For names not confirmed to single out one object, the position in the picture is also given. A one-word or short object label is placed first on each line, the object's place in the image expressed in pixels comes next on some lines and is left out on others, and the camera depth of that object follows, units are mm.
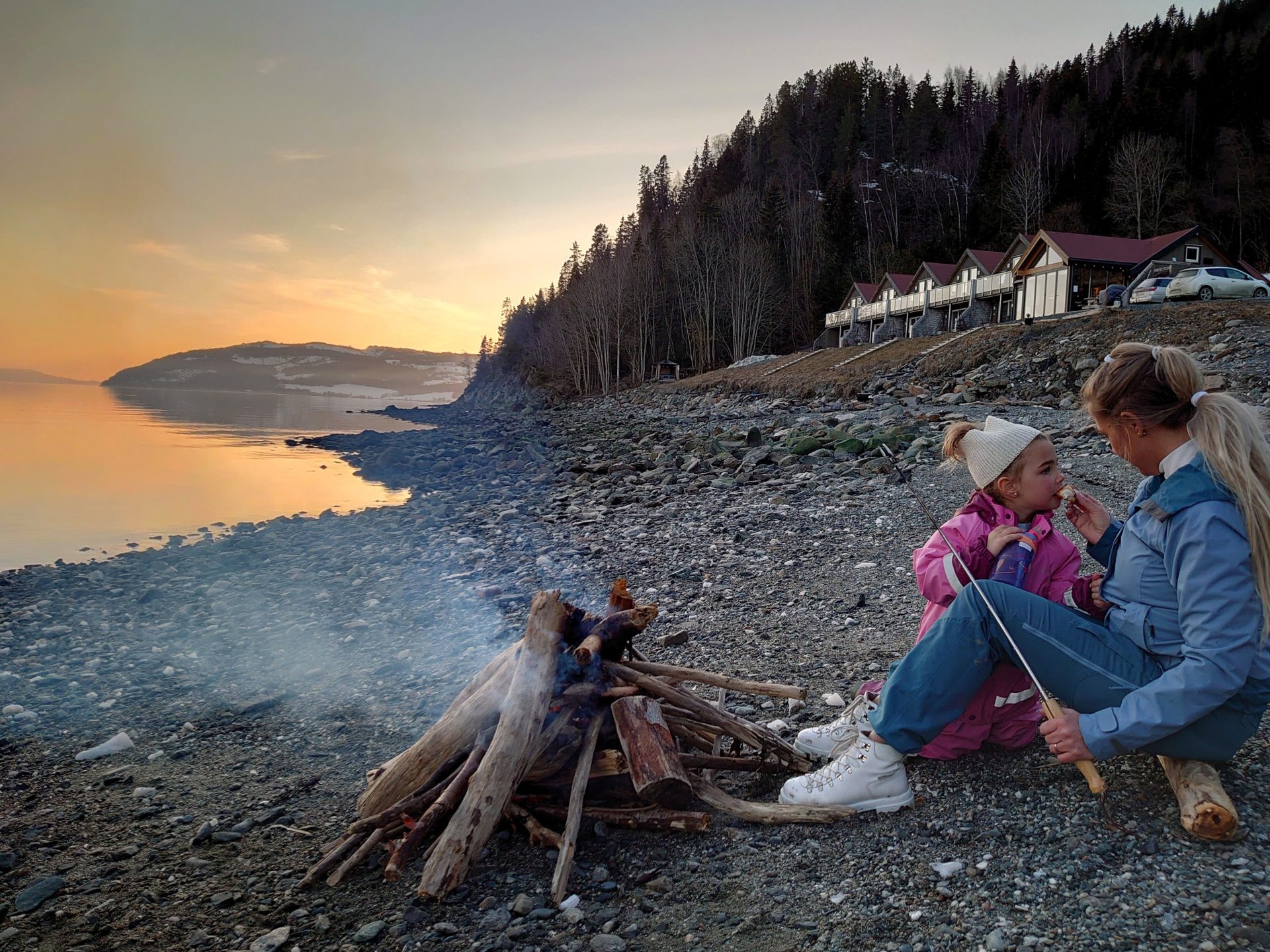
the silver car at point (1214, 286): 26797
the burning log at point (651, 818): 3248
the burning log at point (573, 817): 2945
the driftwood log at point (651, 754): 3158
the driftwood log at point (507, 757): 2996
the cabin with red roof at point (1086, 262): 39219
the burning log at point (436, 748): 3443
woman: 2412
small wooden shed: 60350
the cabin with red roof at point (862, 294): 56750
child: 3158
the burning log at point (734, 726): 3646
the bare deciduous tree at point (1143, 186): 53656
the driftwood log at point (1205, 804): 2570
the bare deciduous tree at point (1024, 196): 57312
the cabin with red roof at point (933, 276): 51250
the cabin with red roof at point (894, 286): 54406
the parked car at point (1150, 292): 28522
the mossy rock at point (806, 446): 13664
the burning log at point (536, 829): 3213
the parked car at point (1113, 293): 30859
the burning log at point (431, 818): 3115
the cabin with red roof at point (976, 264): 48312
